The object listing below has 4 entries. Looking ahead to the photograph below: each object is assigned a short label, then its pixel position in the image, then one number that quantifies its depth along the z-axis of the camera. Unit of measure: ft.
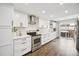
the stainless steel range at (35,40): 4.69
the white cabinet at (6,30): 3.49
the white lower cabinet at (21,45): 4.27
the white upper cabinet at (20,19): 4.00
